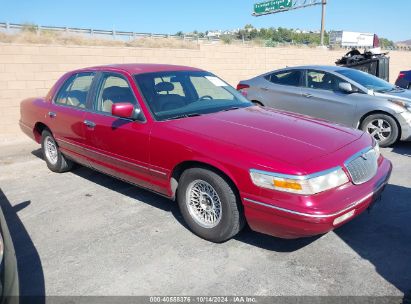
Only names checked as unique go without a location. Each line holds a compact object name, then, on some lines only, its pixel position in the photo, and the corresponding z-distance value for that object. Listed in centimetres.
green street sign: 3441
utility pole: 3231
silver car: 696
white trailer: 4888
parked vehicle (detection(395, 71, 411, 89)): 1109
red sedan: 307
